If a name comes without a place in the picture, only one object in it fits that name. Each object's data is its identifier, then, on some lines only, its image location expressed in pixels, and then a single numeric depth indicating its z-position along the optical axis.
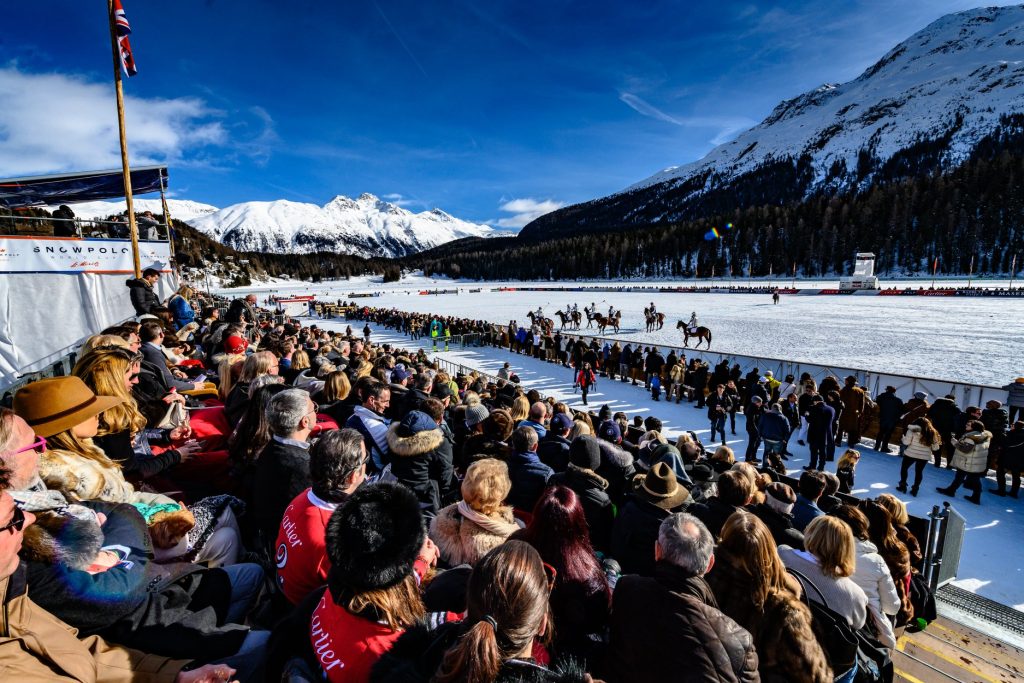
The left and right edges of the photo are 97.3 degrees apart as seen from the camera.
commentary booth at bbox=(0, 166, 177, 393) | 7.55
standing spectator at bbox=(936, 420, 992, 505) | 6.50
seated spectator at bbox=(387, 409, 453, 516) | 3.40
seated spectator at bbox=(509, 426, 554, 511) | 3.67
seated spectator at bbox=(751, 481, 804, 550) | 3.09
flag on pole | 9.35
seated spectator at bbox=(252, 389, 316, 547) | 2.70
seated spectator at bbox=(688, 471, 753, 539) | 3.15
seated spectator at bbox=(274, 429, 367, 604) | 2.13
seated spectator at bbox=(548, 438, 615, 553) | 3.41
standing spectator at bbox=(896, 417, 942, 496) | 6.82
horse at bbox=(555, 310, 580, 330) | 29.26
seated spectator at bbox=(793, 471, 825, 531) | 3.64
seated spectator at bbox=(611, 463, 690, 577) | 2.89
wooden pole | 9.23
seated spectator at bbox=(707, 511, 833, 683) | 2.12
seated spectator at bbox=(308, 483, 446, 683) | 1.45
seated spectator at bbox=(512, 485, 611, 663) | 2.04
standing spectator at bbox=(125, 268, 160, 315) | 8.84
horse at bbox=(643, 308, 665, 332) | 26.52
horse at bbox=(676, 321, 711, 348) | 19.84
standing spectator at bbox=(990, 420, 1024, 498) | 6.69
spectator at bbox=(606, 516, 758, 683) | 1.79
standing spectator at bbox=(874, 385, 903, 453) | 8.45
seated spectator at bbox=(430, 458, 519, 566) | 2.47
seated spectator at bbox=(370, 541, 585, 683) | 1.27
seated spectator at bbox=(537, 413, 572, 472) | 4.46
